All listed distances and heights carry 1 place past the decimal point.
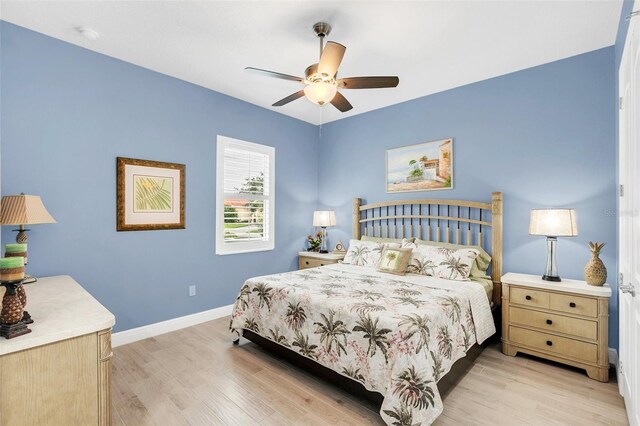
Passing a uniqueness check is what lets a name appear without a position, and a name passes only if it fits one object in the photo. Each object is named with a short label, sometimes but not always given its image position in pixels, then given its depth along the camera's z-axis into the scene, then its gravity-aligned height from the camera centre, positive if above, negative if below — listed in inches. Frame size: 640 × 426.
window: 155.0 +8.9
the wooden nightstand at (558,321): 95.8 -36.0
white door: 61.5 -2.4
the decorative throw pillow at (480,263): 126.3 -21.1
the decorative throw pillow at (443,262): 121.8 -19.8
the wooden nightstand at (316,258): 170.6 -25.8
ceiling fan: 90.6 +41.0
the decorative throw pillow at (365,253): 147.1 -19.6
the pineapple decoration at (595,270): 100.5 -18.6
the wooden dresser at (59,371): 48.1 -26.3
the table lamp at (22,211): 85.4 +0.5
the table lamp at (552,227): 105.1 -4.8
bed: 72.4 -31.1
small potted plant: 193.8 -18.2
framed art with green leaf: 121.1 +7.6
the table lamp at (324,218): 181.6 -3.0
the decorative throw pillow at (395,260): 128.8 -20.1
